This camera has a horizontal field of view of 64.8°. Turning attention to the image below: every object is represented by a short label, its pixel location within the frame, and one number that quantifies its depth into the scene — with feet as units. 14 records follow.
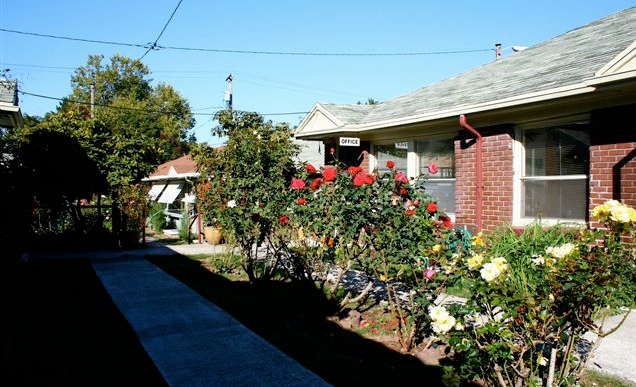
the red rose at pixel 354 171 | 17.60
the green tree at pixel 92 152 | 40.86
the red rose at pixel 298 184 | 20.37
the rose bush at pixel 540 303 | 9.47
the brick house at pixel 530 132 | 21.20
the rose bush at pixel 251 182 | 24.06
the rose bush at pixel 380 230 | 15.15
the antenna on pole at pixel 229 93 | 77.87
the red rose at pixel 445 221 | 15.43
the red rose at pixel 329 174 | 17.88
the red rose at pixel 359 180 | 16.62
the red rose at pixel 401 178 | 16.35
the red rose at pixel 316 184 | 19.86
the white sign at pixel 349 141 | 34.83
